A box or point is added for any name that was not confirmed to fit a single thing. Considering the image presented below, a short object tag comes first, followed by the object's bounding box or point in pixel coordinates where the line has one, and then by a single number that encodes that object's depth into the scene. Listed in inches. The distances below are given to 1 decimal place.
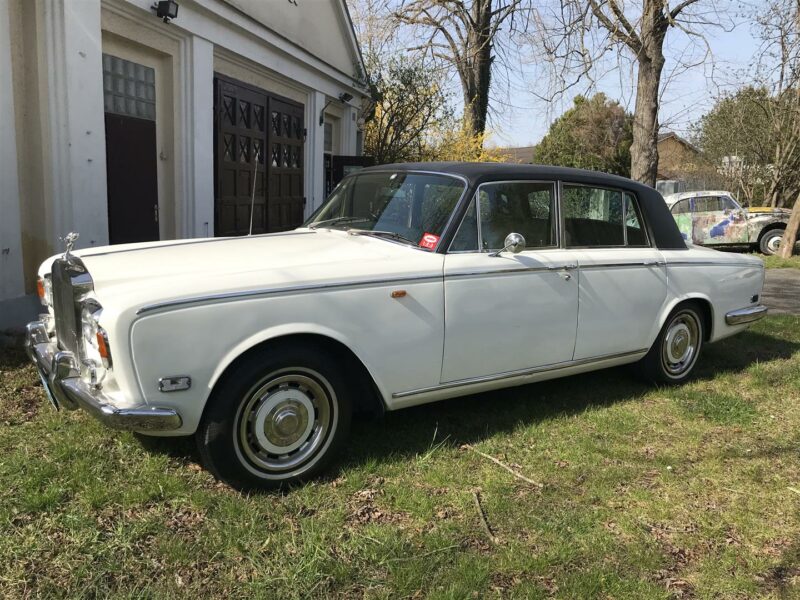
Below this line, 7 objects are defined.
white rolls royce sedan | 113.0
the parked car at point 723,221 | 624.7
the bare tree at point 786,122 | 586.2
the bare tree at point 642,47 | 376.8
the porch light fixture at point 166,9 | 269.9
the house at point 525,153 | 2061.3
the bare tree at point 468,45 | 594.5
